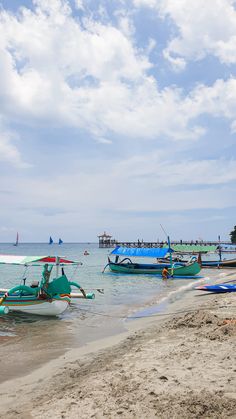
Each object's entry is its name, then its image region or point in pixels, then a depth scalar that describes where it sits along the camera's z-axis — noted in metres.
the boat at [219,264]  42.49
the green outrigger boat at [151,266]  33.06
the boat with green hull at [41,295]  14.66
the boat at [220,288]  19.40
